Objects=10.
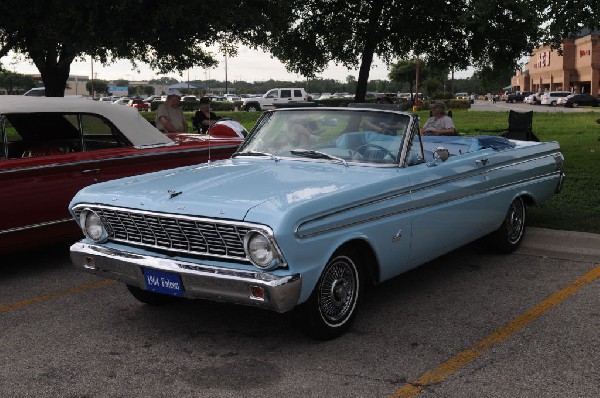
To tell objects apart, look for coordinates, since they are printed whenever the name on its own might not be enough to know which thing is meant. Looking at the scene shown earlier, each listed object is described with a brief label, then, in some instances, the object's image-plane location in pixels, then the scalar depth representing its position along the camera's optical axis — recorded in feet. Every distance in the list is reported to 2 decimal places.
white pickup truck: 178.02
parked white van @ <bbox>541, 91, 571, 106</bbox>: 217.56
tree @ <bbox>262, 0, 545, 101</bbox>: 75.82
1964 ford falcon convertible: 14.02
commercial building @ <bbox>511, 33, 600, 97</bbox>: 273.13
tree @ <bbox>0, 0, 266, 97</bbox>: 48.47
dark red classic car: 20.85
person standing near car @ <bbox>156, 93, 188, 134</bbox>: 37.99
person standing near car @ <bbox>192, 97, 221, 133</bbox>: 41.71
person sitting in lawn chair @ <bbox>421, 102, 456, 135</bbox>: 31.32
